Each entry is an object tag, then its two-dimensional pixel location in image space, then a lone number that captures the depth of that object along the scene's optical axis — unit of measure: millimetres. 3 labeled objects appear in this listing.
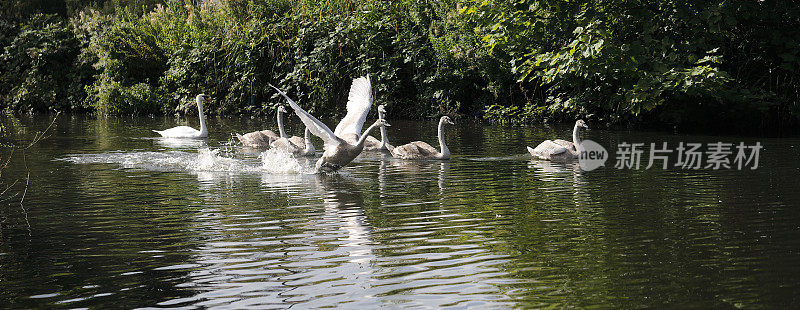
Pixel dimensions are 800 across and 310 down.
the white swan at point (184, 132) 21047
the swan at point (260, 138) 19031
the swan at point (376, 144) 17719
